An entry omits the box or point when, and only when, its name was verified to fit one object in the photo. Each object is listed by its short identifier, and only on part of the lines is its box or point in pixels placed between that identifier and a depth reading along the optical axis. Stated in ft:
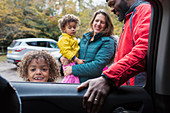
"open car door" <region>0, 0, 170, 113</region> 3.18
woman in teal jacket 6.47
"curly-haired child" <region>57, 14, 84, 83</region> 8.16
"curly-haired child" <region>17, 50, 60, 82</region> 6.33
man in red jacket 3.40
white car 14.74
